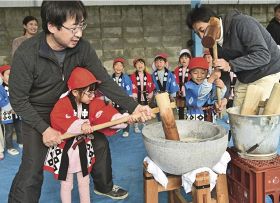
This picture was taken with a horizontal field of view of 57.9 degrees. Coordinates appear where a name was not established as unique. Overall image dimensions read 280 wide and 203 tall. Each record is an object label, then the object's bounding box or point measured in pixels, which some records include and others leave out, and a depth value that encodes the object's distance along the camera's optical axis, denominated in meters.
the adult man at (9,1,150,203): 1.50
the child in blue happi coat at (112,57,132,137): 3.90
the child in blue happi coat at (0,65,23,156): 3.20
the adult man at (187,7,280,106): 1.72
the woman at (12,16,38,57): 3.67
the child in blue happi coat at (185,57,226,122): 2.80
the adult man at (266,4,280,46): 4.27
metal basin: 1.55
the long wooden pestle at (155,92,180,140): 1.55
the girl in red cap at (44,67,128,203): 1.69
